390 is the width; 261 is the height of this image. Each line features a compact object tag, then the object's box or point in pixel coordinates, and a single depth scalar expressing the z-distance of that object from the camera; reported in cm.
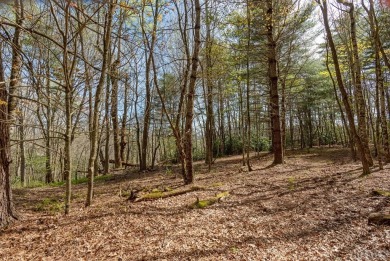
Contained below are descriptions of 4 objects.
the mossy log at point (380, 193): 439
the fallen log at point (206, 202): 475
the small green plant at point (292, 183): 567
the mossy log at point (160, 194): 549
